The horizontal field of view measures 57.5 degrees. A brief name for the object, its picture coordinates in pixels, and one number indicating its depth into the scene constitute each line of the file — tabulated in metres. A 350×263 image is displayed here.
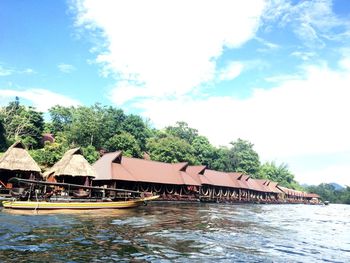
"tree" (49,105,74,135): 81.07
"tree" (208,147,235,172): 81.56
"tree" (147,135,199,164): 63.41
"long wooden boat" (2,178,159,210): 26.61
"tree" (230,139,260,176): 94.25
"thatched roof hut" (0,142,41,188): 34.28
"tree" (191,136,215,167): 79.38
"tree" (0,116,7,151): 52.19
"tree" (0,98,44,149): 59.28
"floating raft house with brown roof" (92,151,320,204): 42.00
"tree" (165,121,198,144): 92.43
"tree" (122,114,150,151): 69.88
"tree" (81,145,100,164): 52.47
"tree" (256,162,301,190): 112.44
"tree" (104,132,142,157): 59.12
